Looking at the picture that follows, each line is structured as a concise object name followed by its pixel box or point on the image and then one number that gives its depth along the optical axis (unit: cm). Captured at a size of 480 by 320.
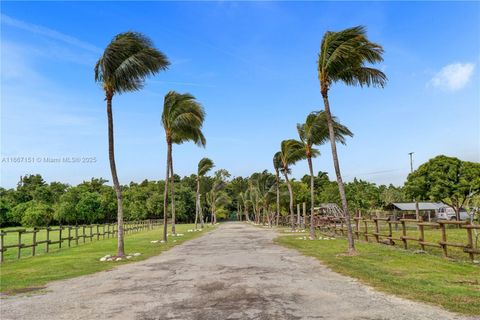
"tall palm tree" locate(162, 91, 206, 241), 2247
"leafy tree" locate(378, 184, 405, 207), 6350
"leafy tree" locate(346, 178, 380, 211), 5397
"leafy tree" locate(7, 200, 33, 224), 5828
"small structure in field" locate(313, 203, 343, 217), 4376
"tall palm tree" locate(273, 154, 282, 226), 3640
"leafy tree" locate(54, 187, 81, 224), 5753
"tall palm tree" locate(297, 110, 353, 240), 2073
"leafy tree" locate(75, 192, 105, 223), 6028
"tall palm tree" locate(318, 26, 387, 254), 1383
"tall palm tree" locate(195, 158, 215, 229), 4238
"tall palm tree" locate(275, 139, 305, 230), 2847
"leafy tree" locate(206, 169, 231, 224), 5591
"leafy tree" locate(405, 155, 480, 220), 3903
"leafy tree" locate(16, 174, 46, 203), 7012
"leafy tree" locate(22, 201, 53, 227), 4700
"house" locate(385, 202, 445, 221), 5736
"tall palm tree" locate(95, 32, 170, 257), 1420
